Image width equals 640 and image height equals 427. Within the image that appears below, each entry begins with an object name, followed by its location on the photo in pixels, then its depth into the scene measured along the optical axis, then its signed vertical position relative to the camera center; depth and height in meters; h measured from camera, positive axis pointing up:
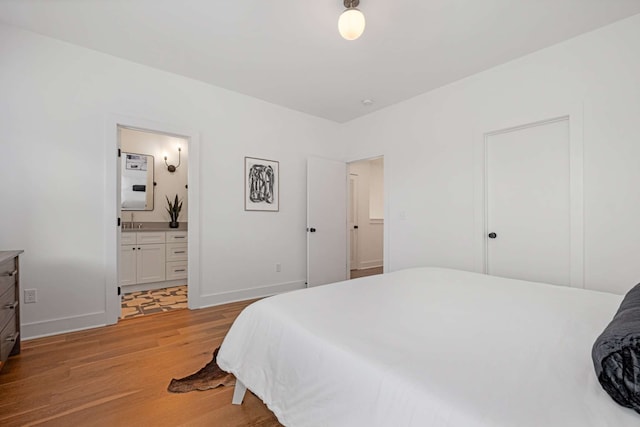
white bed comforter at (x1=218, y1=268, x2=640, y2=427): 0.71 -0.43
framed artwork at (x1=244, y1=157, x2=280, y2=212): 3.75 +0.40
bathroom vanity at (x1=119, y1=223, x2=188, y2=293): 4.03 -0.58
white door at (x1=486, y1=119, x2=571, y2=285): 2.60 +0.11
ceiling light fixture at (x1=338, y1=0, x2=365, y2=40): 1.93 +1.25
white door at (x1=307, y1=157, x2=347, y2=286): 4.25 -0.08
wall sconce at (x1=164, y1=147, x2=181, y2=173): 4.84 +0.80
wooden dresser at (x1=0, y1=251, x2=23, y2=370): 1.86 -0.59
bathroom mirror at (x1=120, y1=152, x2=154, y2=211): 4.52 +0.53
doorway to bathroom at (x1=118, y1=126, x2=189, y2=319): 4.02 -0.06
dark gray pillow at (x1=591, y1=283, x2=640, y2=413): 0.66 -0.34
